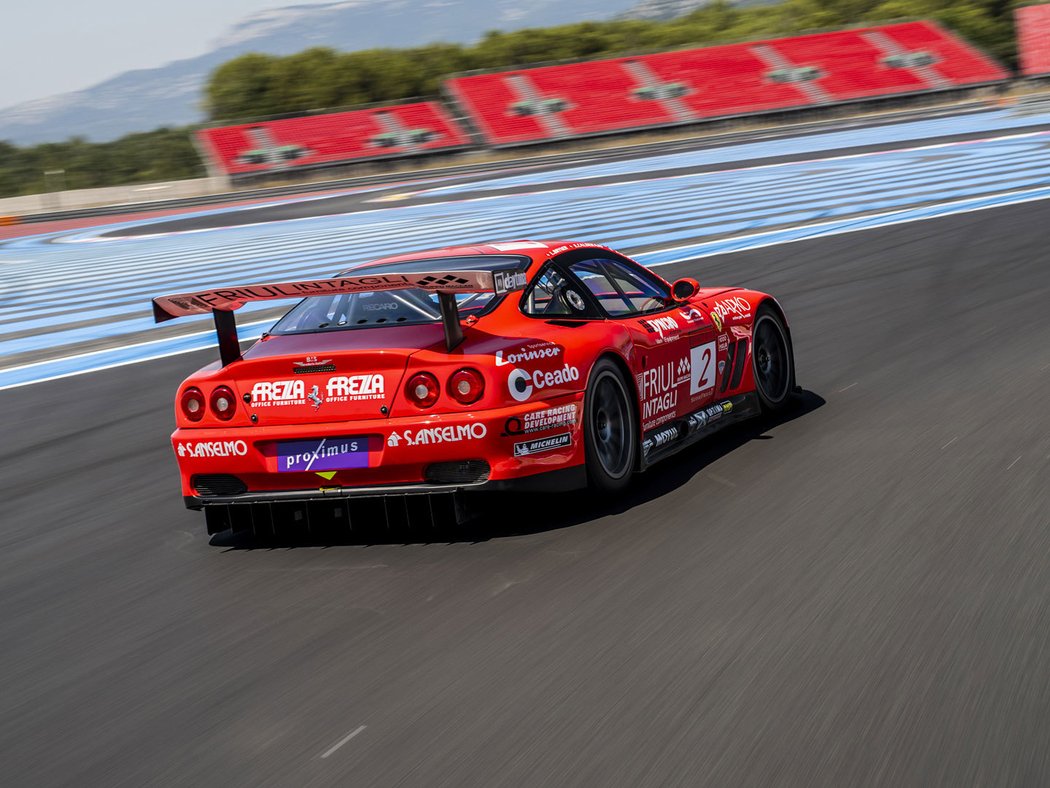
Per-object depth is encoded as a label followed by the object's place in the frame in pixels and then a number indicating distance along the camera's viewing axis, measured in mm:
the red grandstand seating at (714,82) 54562
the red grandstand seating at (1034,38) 60094
